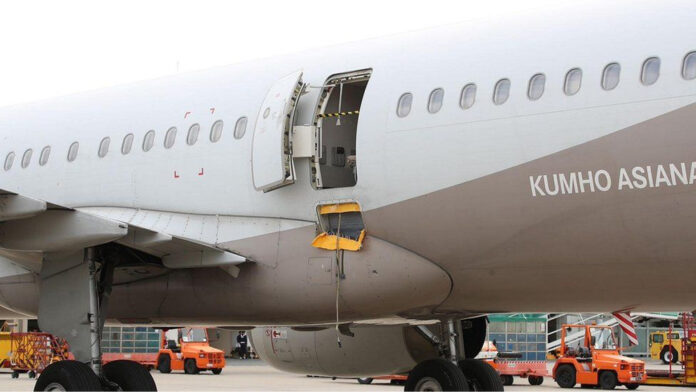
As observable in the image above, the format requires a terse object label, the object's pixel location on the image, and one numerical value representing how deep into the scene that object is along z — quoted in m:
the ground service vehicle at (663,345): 46.28
